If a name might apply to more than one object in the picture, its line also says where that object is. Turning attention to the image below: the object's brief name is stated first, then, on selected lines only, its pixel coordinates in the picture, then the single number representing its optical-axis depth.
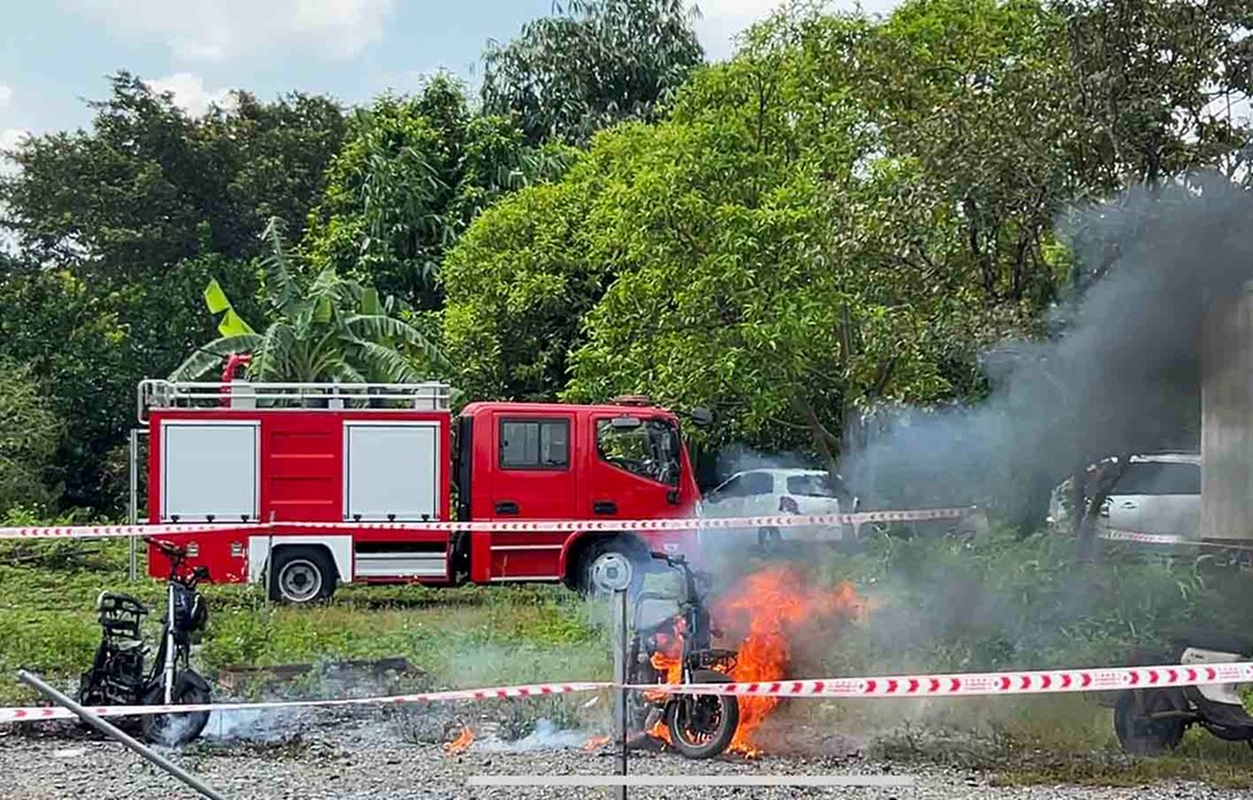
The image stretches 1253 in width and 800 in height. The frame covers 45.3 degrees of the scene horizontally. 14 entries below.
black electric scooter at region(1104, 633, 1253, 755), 7.90
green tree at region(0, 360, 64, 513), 22.50
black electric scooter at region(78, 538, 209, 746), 8.47
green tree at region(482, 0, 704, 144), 34.53
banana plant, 20.27
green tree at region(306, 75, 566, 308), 28.03
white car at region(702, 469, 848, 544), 22.94
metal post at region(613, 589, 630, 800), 6.78
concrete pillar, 10.74
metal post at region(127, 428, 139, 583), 16.77
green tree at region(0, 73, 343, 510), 35.28
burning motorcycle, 7.96
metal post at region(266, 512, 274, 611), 14.98
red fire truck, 15.39
